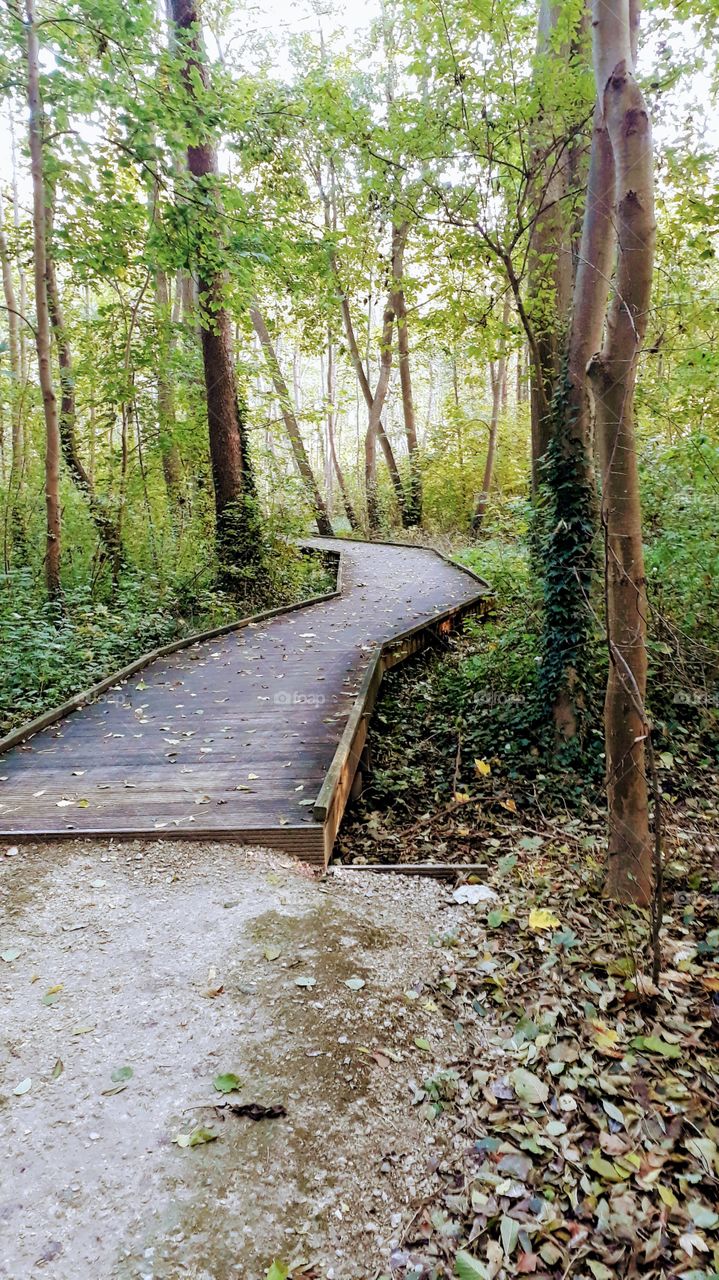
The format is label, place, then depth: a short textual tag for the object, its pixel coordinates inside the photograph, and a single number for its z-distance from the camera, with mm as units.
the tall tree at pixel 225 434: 9977
